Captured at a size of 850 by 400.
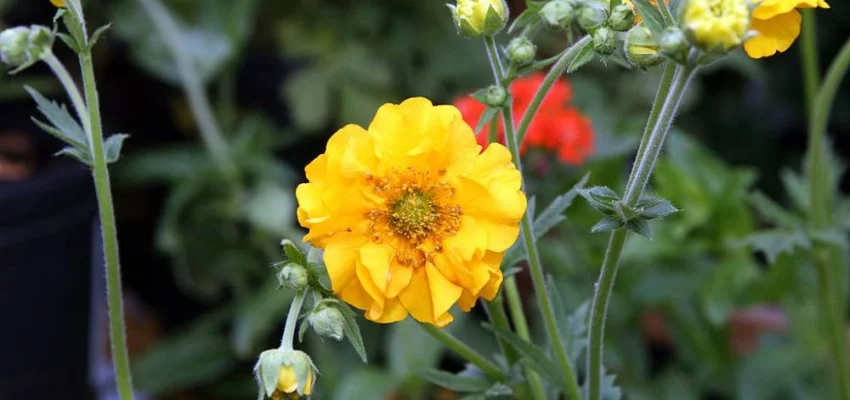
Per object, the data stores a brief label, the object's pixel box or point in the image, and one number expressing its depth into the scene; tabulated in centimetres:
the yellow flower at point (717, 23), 27
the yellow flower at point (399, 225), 29
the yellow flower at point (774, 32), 29
